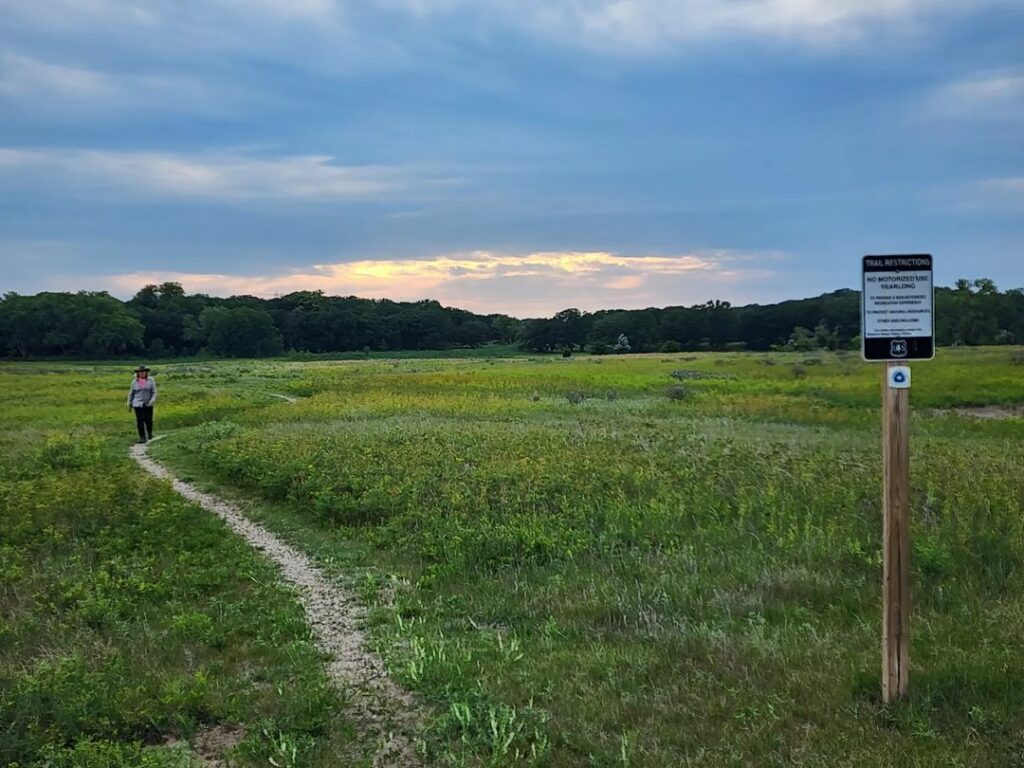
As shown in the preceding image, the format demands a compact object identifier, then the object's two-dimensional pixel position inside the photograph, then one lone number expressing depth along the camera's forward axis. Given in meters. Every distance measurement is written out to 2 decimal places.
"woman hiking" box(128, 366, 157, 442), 20.75
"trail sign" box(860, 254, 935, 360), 4.71
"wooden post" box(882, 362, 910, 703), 4.80
